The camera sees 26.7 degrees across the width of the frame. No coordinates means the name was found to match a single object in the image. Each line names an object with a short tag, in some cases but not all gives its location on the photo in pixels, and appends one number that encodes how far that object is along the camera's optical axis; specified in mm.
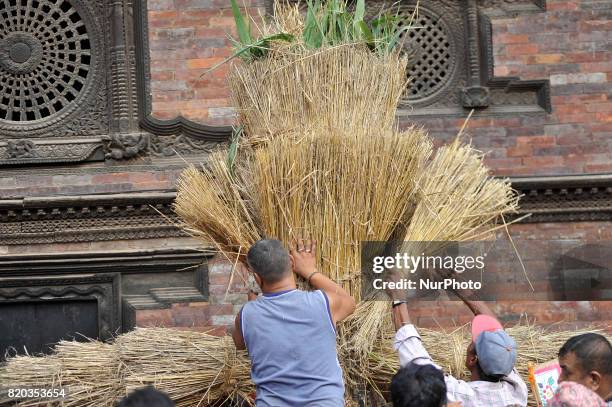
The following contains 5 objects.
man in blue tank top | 4496
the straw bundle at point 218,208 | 5352
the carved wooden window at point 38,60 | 10992
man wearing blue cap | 4699
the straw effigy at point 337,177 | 5207
